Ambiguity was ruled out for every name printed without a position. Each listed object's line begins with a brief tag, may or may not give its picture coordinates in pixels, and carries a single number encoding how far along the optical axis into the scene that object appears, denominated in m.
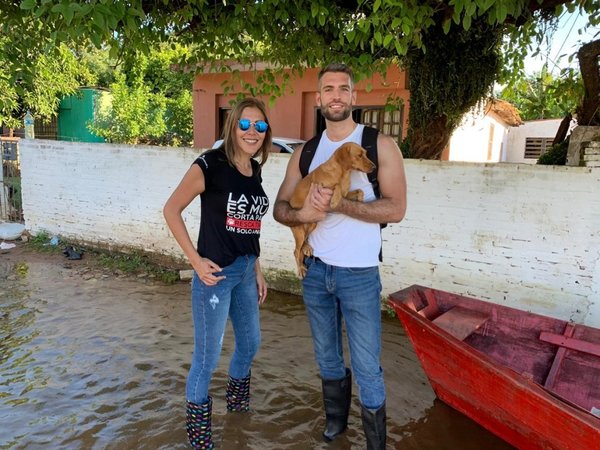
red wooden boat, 2.55
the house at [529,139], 19.06
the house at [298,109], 10.69
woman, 2.62
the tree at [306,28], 3.23
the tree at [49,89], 13.29
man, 2.55
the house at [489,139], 12.73
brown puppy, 2.52
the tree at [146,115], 14.55
